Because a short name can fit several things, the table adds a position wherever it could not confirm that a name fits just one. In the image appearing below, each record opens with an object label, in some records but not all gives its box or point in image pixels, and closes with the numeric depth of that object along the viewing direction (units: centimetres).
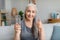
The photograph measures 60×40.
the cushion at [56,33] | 195
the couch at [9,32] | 187
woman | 172
